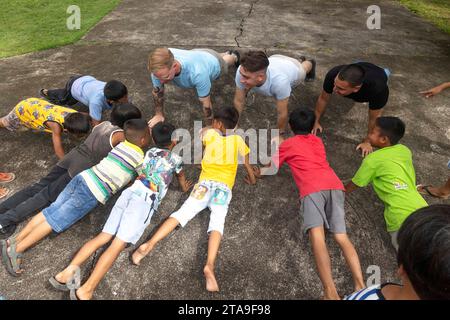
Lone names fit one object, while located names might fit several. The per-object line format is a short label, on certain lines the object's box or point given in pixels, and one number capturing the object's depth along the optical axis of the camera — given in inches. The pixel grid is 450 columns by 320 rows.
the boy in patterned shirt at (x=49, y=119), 145.8
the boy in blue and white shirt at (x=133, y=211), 102.4
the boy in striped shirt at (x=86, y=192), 111.4
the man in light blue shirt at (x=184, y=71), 137.3
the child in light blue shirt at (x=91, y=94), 152.4
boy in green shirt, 111.3
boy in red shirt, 104.3
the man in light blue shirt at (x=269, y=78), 137.2
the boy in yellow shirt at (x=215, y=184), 111.3
